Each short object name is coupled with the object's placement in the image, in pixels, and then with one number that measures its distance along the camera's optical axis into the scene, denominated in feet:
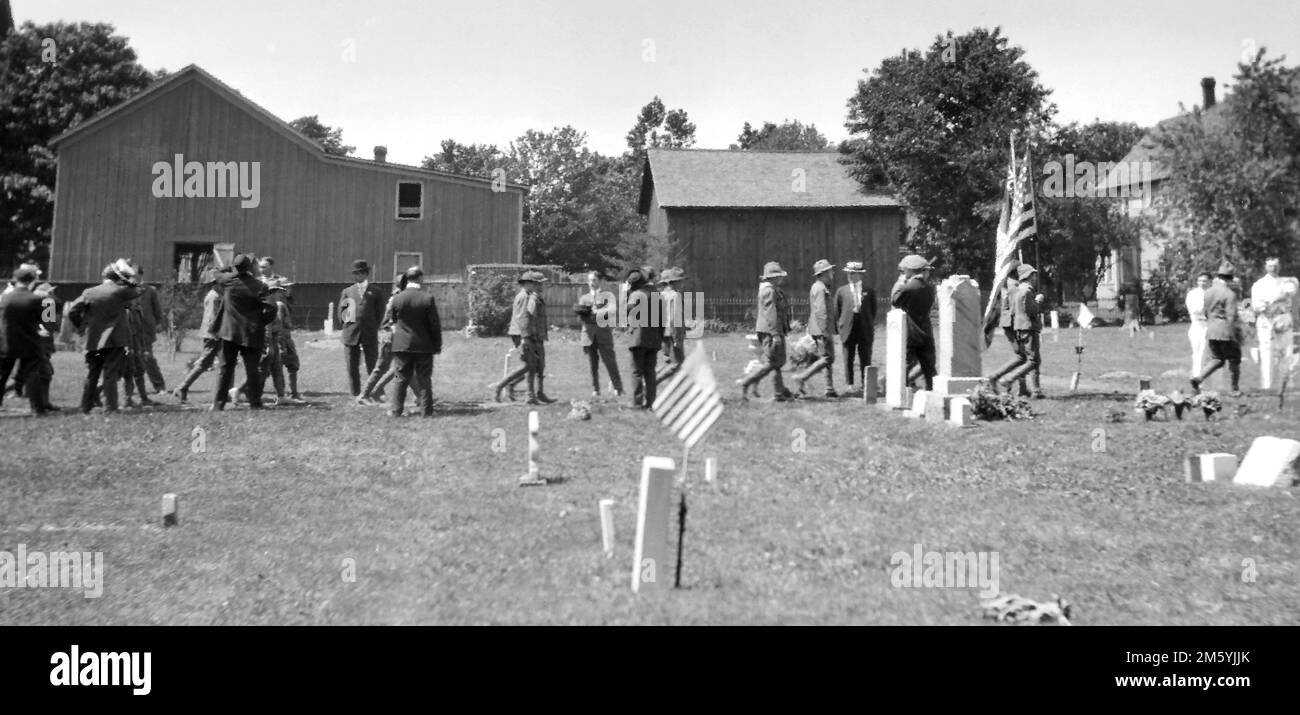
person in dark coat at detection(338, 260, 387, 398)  53.52
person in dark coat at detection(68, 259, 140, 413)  48.01
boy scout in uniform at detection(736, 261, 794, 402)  52.16
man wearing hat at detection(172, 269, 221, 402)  51.52
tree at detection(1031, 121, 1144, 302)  151.33
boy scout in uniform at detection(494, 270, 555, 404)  53.11
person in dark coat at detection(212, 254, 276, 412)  48.65
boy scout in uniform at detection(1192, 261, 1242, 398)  51.78
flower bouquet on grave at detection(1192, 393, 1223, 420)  44.29
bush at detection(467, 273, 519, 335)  112.37
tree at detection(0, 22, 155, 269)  163.02
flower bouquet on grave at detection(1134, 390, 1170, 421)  44.73
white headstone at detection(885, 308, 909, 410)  50.47
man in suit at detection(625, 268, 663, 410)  49.01
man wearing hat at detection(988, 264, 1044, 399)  51.65
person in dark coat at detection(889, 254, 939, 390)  50.98
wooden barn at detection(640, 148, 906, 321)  155.74
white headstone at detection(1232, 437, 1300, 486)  31.50
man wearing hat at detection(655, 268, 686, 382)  51.94
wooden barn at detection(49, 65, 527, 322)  134.31
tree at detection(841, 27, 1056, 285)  157.58
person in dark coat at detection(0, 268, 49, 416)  48.67
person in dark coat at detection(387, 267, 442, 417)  47.57
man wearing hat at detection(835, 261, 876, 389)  55.72
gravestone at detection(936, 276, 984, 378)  48.80
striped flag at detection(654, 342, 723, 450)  21.02
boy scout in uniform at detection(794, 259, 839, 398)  55.72
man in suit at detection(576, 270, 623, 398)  54.85
